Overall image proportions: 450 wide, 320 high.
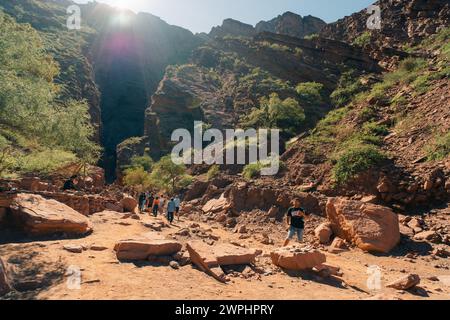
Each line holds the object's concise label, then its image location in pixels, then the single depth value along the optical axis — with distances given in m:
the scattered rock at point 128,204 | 17.00
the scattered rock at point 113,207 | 15.64
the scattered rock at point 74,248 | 7.64
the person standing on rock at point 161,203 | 18.80
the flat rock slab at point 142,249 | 7.11
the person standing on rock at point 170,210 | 13.72
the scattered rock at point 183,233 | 10.34
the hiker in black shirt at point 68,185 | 15.43
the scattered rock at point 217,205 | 16.62
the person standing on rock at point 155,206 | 16.66
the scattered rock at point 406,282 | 6.30
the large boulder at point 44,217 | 8.74
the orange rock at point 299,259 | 7.04
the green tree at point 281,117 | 27.70
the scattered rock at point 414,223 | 11.10
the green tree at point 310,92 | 32.53
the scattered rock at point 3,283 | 5.34
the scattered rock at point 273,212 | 14.37
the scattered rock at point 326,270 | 6.95
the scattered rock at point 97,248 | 7.84
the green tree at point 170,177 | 25.70
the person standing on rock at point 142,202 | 18.48
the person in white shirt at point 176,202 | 14.22
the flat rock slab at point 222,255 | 6.80
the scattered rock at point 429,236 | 10.13
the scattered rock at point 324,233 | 11.39
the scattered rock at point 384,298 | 4.86
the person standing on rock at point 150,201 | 18.62
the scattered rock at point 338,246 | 10.44
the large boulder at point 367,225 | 10.13
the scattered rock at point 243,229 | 13.24
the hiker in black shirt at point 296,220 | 9.42
